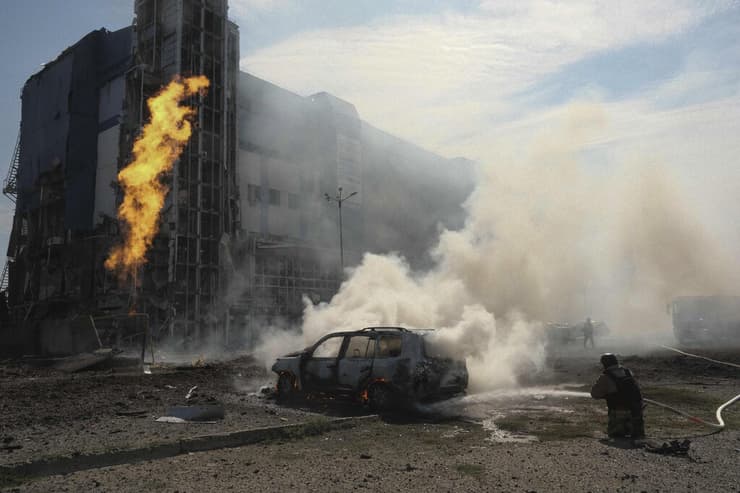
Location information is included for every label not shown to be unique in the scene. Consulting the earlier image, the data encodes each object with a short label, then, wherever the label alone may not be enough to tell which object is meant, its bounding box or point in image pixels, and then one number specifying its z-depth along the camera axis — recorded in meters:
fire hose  7.98
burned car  9.98
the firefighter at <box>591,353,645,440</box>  7.48
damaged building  34.53
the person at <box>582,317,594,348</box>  27.60
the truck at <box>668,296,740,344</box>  26.58
